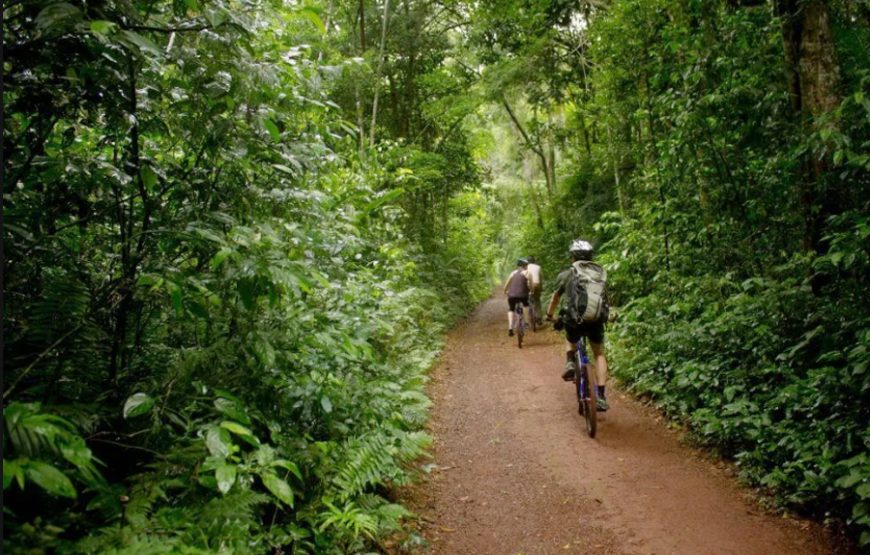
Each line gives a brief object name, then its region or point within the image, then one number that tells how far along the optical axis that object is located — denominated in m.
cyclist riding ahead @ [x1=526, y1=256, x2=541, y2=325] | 13.40
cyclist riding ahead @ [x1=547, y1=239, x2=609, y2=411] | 6.62
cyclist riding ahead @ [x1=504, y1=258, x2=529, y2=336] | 13.28
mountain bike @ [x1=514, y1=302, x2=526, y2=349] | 12.87
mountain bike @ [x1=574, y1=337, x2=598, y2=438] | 6.48
